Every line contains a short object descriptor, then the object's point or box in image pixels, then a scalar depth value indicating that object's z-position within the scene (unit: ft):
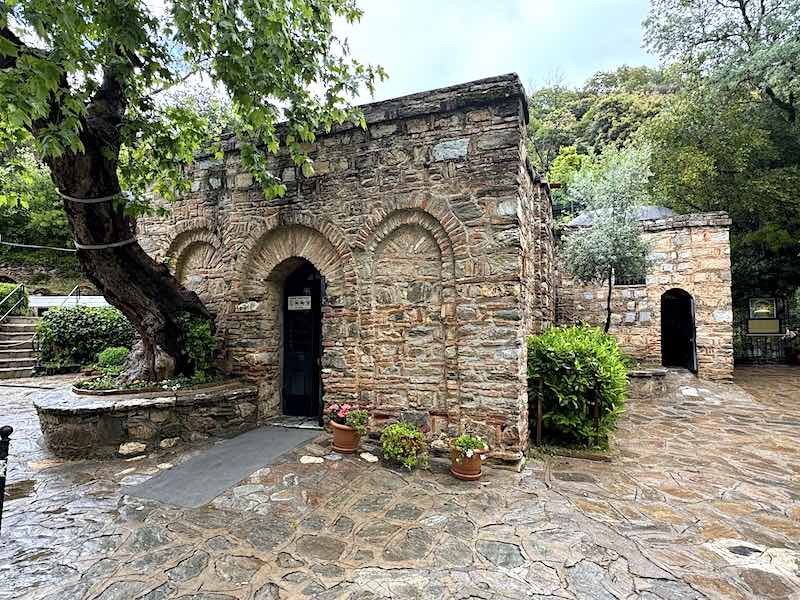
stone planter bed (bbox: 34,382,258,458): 14.49
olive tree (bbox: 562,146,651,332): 27.09
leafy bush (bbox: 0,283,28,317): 39.12
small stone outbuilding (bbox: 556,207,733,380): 30.40
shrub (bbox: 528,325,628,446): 15.92
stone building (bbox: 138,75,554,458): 14.43
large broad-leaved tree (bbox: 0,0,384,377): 10.19
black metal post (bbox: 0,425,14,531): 8.77
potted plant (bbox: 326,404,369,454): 15.20
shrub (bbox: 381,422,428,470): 13.99
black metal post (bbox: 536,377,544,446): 16.24
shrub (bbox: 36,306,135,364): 31.14
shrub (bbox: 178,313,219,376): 17.93
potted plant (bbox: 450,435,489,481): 13.03
